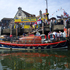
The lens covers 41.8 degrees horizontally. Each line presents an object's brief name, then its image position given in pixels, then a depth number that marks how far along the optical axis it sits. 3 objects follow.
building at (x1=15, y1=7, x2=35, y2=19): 36.00
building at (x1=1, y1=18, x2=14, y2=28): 51.29
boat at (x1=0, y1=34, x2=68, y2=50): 14.32
